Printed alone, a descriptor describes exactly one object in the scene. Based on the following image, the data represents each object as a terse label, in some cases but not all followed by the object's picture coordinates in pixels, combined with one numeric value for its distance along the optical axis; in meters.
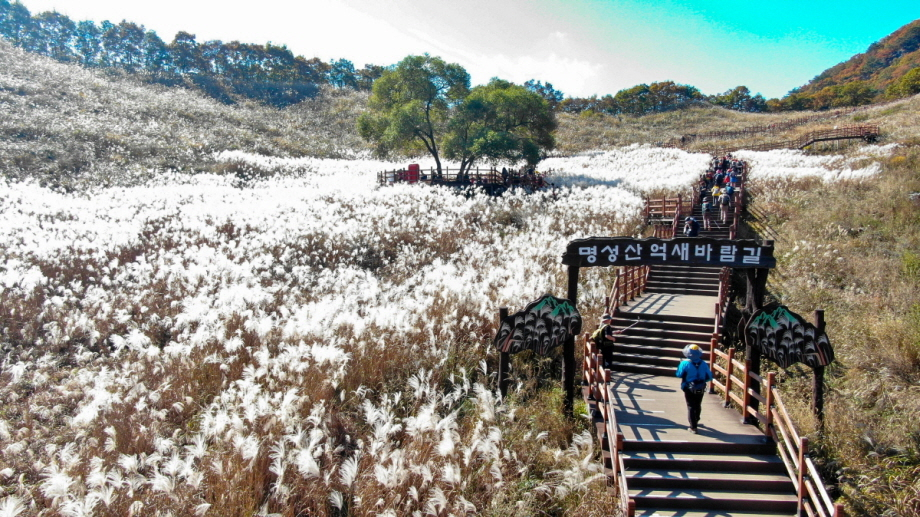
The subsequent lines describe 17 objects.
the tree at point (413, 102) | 32.41
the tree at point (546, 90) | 105.69
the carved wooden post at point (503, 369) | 9.31
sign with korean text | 9.27
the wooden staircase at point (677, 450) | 6.84
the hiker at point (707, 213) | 20.00
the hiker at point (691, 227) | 17.19
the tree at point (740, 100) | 87.56
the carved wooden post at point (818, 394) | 8.84
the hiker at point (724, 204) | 21.22
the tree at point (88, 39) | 76.23
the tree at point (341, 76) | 93.38
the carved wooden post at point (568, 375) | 9.28
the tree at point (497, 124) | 31.28
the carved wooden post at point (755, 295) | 8.98
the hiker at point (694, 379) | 7.81
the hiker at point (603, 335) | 9.87
